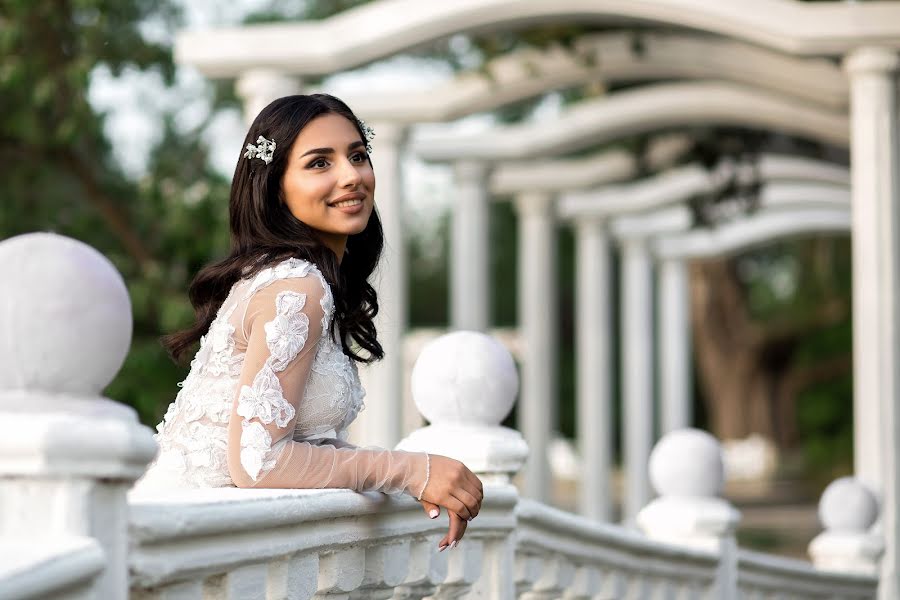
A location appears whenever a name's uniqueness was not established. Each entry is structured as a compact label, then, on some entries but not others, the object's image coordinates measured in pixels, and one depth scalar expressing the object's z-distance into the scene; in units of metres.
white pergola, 6.93
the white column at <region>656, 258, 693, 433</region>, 15.52
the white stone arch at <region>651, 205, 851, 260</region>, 14.04
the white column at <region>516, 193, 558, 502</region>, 11.37
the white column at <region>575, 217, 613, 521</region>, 12.81
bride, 2.71
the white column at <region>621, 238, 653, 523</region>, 14.15
